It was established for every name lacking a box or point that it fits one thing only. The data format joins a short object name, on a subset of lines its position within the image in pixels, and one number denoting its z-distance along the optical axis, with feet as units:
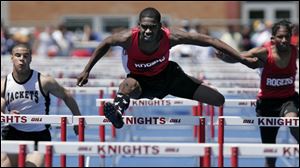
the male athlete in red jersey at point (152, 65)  47.29
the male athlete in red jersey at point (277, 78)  54.95
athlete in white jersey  52.01
